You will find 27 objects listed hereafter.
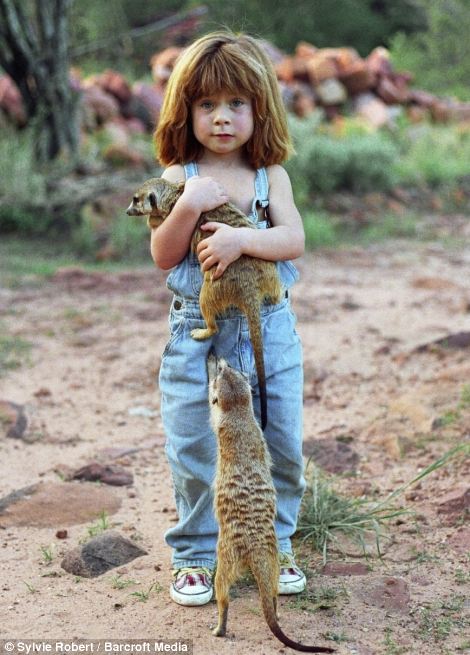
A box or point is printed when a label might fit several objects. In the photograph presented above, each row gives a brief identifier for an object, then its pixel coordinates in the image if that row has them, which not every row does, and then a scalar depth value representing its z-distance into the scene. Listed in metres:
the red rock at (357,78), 13.29
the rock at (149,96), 11.40
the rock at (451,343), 5.31
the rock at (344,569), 3.10
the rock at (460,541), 3.22
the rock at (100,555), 3.10
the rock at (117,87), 11.53
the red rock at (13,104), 9.66
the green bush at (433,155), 10.59
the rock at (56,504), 3.53
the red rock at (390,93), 13.58
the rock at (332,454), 4.02
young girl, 2.77
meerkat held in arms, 2.70
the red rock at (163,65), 12.41
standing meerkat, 2.55
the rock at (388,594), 2.85
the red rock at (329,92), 12.95
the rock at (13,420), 4.36
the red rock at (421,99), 14.03
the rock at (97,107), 10.63
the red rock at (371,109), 12.60
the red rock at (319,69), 12.95
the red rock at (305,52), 14.01
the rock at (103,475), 3.88
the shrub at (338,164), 9.44
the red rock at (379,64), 13.95
